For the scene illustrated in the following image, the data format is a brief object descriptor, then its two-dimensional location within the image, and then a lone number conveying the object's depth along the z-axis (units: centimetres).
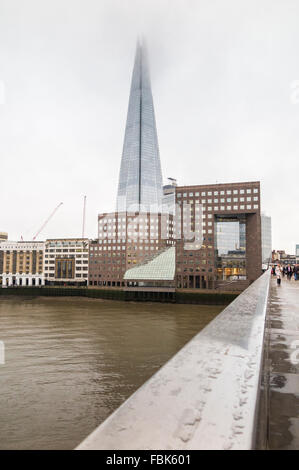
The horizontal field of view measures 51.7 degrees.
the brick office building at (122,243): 12569
